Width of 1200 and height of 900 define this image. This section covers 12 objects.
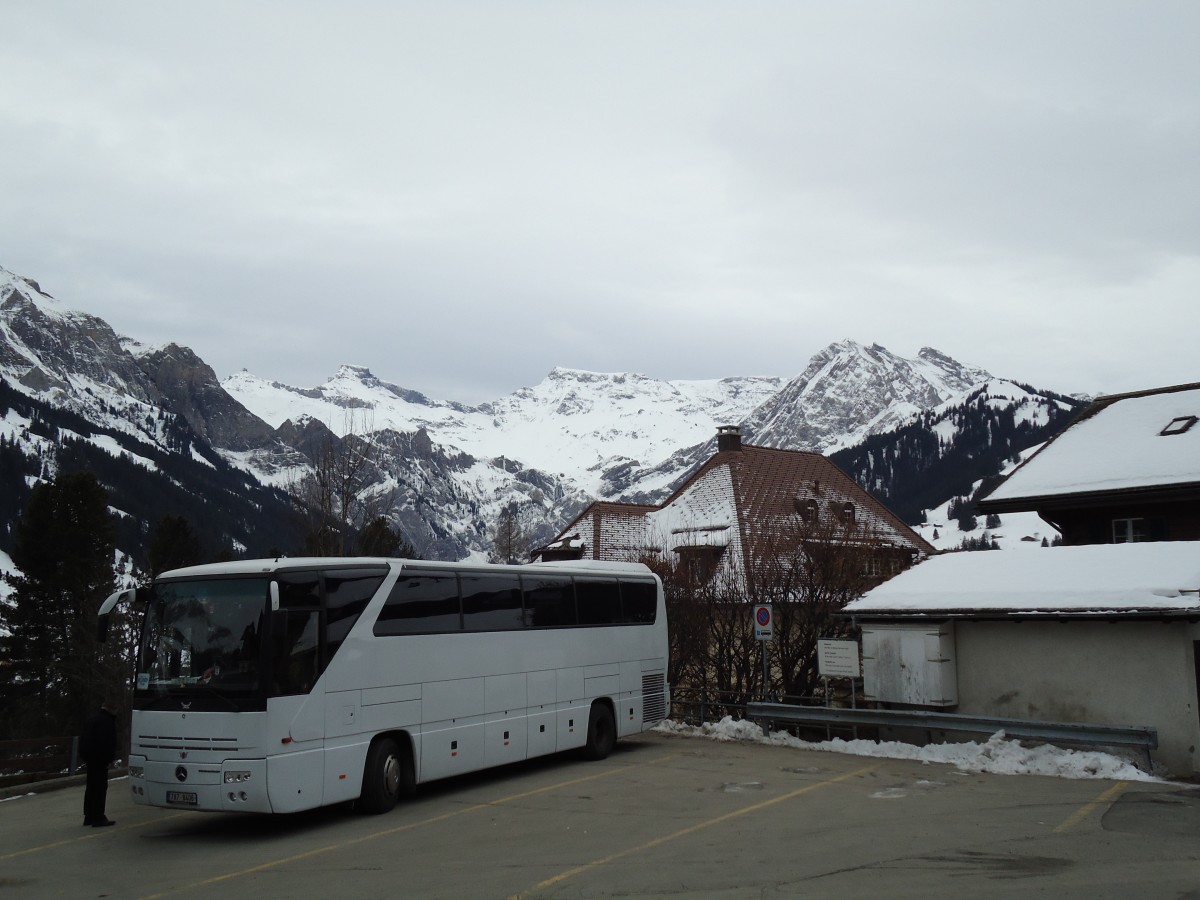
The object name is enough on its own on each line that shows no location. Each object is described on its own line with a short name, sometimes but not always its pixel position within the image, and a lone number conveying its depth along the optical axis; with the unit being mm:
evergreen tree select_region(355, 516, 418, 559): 41691
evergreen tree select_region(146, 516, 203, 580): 65131
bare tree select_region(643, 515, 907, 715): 24266
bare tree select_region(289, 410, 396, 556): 33625
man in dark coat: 13742
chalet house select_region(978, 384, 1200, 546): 25562
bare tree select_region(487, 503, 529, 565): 84250
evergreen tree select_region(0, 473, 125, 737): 46688
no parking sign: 21078
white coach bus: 12695
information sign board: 20625
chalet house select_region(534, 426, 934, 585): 44438
